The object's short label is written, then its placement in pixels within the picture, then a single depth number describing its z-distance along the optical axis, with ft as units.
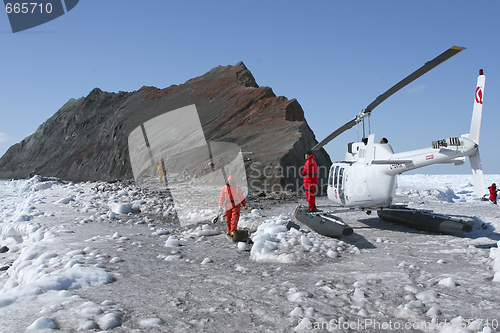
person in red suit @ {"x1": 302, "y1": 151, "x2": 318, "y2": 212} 26.84
